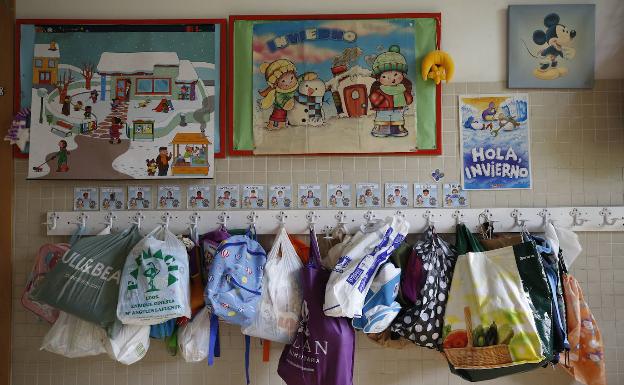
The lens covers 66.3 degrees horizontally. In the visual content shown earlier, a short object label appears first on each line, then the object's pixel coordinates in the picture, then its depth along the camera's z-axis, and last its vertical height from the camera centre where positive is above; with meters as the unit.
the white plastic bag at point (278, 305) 1.80 -0.41
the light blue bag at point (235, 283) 1.72 -0.31
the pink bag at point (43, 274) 1.90 -0.30
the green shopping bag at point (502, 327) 1.65 -0.46
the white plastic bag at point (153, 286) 1.71 -0.32
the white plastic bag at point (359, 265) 1.69 -0.25
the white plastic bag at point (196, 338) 1.85 -0.54
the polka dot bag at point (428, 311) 1.76 -0.42
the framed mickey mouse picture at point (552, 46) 2.00 +0.63
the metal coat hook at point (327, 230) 1.96 -0.13
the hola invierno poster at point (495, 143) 1.99 +0.23
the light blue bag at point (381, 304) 1.73 -0.39
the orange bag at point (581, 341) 1.82 -0.55
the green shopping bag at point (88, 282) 1.76 -0.31
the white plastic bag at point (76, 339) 1.83 -0.53
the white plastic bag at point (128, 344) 1.79 -0.55
